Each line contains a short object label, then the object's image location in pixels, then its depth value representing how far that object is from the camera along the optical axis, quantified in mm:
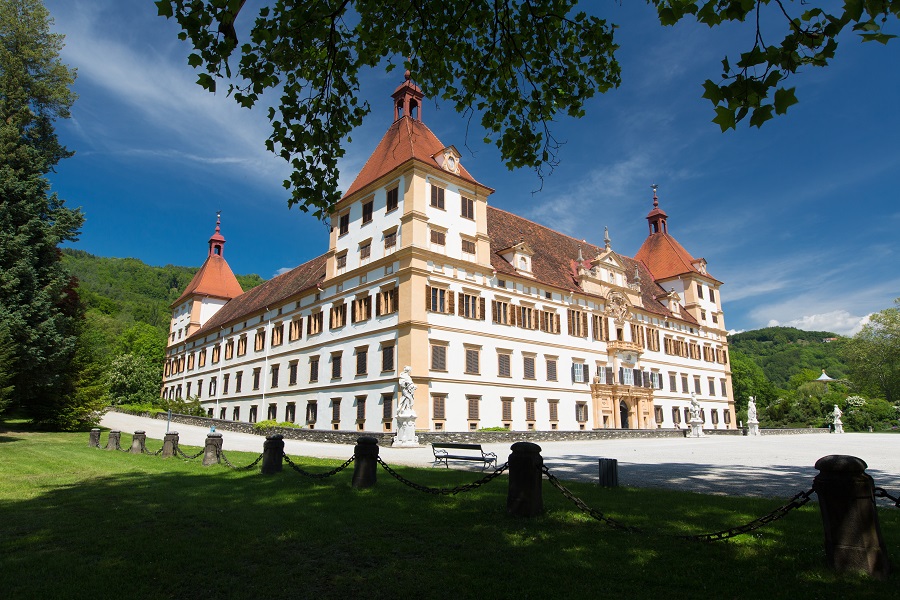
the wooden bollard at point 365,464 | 10820
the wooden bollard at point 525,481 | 7965
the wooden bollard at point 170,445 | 17308
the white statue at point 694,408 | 38094
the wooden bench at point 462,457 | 14461
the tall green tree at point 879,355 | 58656
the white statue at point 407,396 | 23969
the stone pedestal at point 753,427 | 40781
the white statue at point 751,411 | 41322
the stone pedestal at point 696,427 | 36344
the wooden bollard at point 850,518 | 5211
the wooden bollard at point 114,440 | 19391
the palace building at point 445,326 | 31062
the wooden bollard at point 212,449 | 15266
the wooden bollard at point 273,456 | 13258
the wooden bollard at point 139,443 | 18562
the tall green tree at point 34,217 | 21609
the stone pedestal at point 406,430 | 23359
